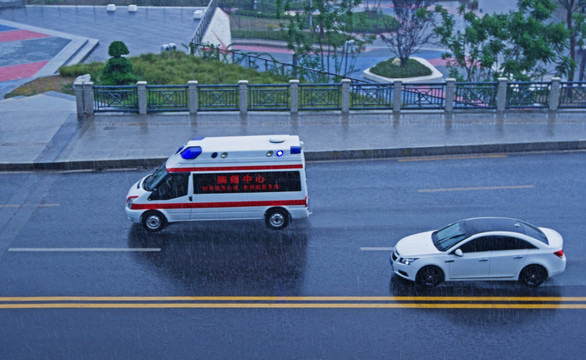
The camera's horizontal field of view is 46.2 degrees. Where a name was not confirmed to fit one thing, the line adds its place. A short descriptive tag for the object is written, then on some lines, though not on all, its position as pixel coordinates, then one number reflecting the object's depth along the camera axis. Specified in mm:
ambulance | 14984
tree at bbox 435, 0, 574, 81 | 28688
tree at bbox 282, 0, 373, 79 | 34594
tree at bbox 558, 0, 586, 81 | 31469
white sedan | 12453
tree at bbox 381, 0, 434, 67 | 43438
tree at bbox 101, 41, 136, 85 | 27188
